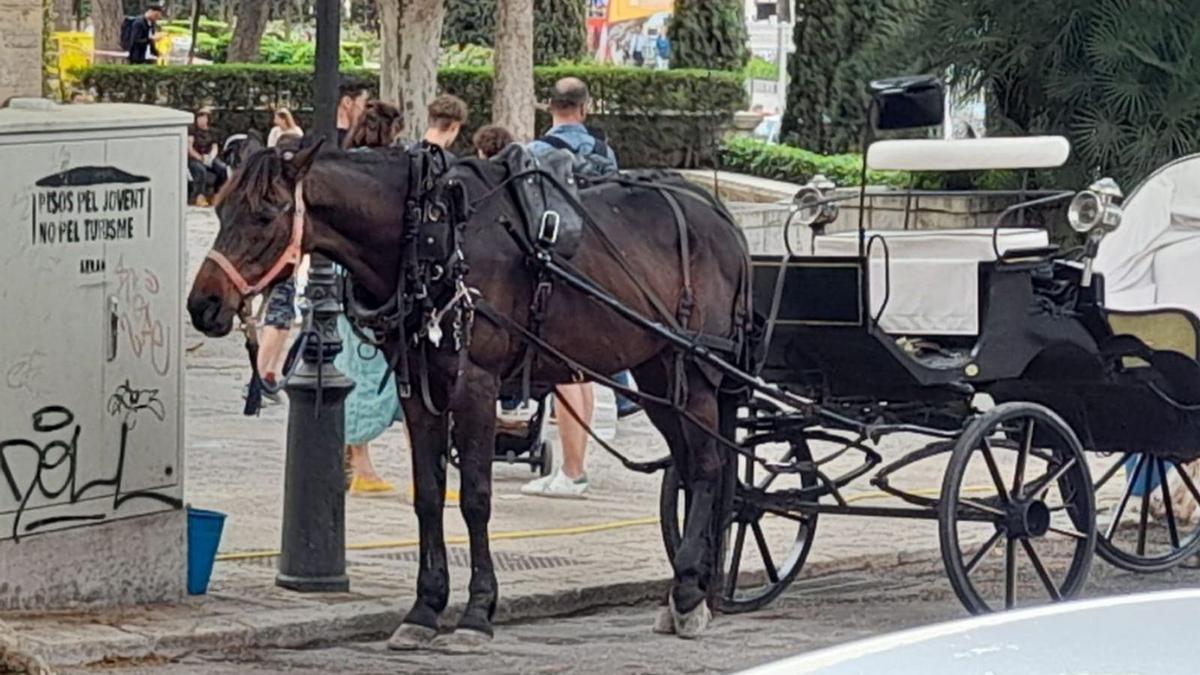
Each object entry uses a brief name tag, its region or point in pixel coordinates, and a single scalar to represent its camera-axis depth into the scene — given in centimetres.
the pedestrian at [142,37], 4744
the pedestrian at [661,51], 4844
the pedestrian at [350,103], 1351
